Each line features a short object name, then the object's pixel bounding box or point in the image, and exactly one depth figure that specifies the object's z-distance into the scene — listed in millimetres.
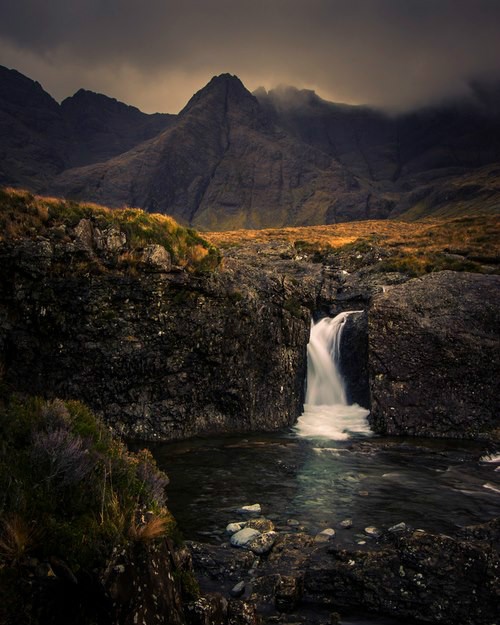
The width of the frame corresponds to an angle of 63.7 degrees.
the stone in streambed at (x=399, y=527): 9117
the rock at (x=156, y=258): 17641
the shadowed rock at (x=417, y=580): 5938
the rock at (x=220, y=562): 7309
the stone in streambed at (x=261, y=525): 9094
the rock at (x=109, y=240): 17031
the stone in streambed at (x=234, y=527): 9203
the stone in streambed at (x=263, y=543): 8102
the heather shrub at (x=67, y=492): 4520
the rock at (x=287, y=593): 6348
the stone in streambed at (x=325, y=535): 8758
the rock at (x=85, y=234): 16453
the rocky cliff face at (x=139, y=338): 15242
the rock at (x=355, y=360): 23594
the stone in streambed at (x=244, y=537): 8461
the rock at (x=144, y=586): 4312
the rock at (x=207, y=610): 5012
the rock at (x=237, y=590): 6734
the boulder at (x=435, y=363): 18547
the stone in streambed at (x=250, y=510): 10492
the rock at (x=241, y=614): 5484
